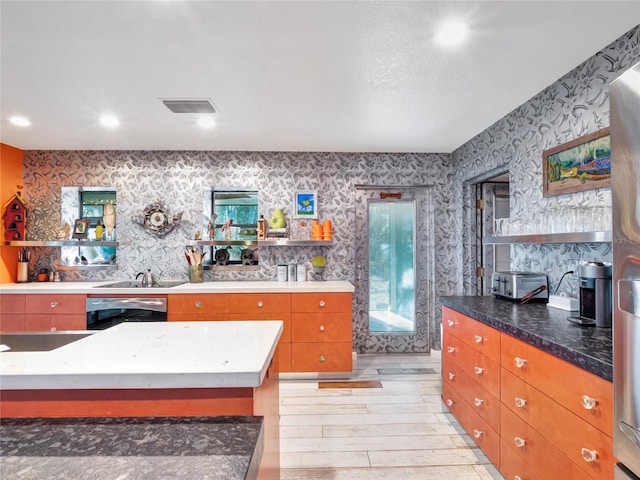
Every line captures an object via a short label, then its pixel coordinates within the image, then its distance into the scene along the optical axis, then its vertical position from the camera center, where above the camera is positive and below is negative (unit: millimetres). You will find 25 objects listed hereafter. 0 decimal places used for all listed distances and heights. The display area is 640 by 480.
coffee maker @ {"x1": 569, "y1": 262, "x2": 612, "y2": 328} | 1714 -263
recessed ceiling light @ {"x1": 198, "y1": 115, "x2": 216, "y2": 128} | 3037 +1118
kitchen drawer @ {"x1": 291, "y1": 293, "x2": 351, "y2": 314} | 3506 -614
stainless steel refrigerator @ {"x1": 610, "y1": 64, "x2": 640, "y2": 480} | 997 -73
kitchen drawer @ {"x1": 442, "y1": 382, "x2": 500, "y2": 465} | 1989 -1195
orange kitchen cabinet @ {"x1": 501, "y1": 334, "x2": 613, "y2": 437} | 1244 -596
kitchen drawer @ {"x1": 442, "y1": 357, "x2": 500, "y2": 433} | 1982 -996
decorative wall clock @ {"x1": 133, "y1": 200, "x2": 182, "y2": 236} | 4020 +291
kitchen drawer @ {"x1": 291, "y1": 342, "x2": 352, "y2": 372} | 3496 -1172
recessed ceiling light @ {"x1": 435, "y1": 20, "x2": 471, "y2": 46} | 1774 +1122
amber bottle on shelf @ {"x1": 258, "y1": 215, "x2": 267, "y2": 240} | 3984 +163
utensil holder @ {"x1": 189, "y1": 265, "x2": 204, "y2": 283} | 3893 -345
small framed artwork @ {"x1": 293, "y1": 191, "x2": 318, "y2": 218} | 4141 +466
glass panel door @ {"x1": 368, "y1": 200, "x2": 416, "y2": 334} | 4297 -363
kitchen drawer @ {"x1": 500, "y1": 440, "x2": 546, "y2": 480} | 1657 -1152
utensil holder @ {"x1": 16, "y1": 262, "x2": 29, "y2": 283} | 3945 -324
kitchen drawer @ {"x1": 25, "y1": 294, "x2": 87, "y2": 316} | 3441 -603
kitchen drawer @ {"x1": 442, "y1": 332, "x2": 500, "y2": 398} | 1985 -801
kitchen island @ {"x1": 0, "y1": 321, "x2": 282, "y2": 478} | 1052 -419
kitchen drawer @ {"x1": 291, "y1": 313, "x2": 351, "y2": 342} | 3500 -867
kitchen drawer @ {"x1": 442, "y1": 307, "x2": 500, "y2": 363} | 1993 -603
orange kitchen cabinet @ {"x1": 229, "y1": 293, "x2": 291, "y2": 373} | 3477 -677
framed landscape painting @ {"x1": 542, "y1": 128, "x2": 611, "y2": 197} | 2023 +490
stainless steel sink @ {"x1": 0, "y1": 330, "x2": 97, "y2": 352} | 1377 -411
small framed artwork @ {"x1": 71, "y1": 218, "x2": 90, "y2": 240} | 4051 +182
